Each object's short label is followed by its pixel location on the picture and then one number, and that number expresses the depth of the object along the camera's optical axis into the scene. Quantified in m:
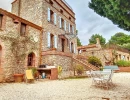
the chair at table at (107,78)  4.77
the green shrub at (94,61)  12.46
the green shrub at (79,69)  8.88
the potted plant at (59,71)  8.38
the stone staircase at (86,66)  9.98
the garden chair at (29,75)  6.49
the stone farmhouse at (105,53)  16.71
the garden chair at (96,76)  4.90
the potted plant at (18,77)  7.00
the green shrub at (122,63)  15.45
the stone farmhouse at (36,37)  7.03
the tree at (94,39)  30.34
